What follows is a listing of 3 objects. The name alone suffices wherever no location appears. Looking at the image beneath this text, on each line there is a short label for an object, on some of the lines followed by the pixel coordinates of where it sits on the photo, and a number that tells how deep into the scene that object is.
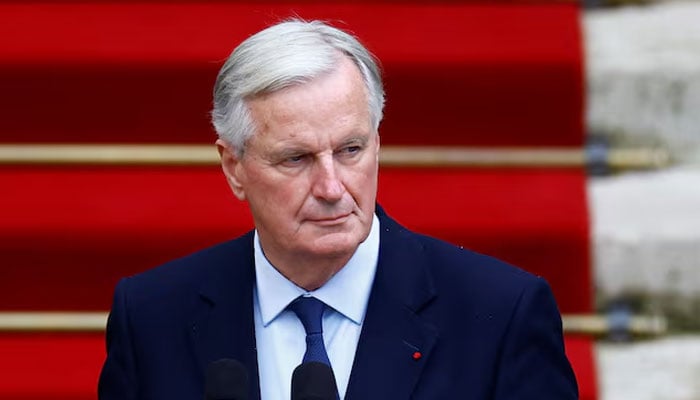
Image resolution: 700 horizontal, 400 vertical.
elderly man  8.41
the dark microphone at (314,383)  8.23
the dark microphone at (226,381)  8.27
